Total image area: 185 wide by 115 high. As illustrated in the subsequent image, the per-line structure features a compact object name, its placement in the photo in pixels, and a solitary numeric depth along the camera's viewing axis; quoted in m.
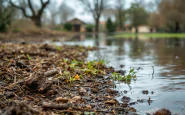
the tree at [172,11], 35.09
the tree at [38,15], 30.97
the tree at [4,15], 16.45
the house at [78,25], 68.75
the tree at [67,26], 56.88
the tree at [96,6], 55.59
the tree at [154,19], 52.38
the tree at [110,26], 63.16
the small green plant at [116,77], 3.66
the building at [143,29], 79.69
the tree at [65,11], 74.31
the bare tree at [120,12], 63.41
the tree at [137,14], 58.91
